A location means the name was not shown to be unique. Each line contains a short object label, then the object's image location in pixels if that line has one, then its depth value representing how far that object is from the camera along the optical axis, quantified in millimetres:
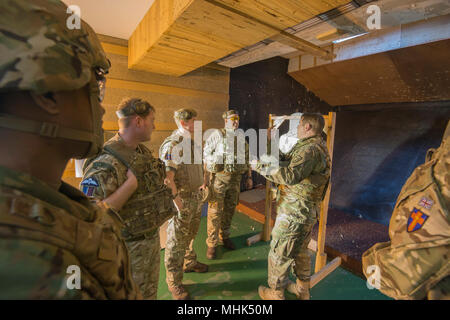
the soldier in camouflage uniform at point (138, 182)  1224
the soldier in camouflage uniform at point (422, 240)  745
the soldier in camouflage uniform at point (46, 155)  425
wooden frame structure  2361
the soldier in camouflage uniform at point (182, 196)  2061
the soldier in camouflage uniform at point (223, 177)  2891
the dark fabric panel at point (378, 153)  3865
